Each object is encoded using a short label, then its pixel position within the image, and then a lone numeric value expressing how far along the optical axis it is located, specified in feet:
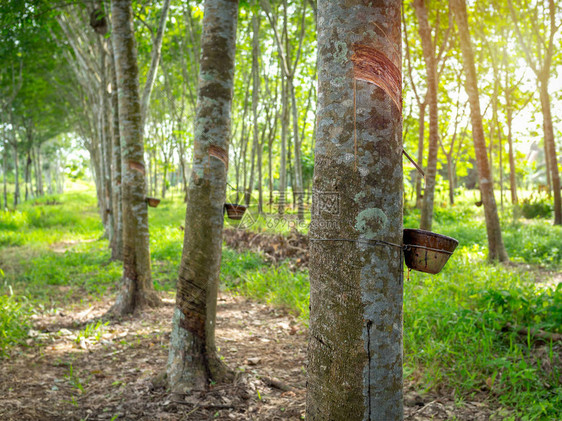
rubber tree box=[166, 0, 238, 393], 10.28
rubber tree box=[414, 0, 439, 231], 23.58
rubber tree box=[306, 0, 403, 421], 5.08
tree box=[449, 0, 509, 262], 22.82
